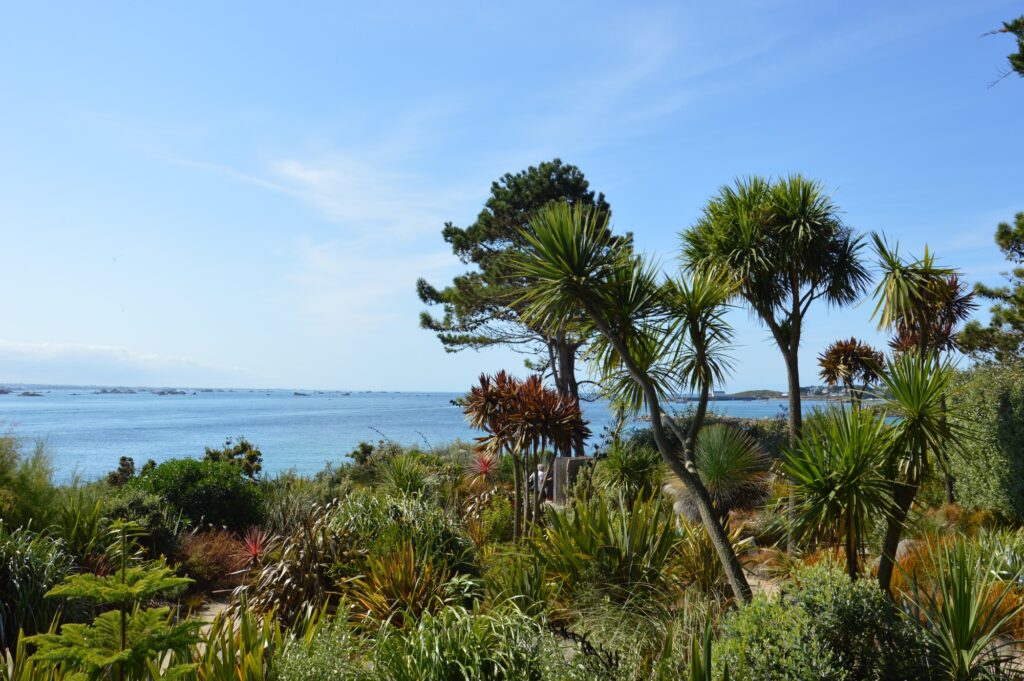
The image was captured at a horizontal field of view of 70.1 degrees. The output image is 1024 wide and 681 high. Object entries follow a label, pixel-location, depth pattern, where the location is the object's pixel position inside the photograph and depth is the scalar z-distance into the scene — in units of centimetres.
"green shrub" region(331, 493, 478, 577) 807
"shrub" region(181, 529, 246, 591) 1031
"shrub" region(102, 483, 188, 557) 996
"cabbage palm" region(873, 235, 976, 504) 829
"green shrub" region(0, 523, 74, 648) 691
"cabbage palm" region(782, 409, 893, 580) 639
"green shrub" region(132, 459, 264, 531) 1239
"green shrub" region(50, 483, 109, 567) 853
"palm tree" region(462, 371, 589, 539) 1110
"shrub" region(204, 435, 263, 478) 1802
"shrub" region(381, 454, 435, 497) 1348
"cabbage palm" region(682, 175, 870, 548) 1201
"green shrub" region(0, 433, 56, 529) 869
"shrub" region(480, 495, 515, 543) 1147
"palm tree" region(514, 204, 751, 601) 718
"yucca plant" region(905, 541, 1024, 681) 459
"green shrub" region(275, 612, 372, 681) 443
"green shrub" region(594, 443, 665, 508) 1397
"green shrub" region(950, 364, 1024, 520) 1098
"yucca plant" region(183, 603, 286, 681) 480
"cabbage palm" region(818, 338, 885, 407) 2109
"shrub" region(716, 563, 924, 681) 414
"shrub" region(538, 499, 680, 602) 684
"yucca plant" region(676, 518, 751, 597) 744
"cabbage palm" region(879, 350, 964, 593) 634
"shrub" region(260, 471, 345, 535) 1180
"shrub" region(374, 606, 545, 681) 463
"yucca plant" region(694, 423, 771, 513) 1385
